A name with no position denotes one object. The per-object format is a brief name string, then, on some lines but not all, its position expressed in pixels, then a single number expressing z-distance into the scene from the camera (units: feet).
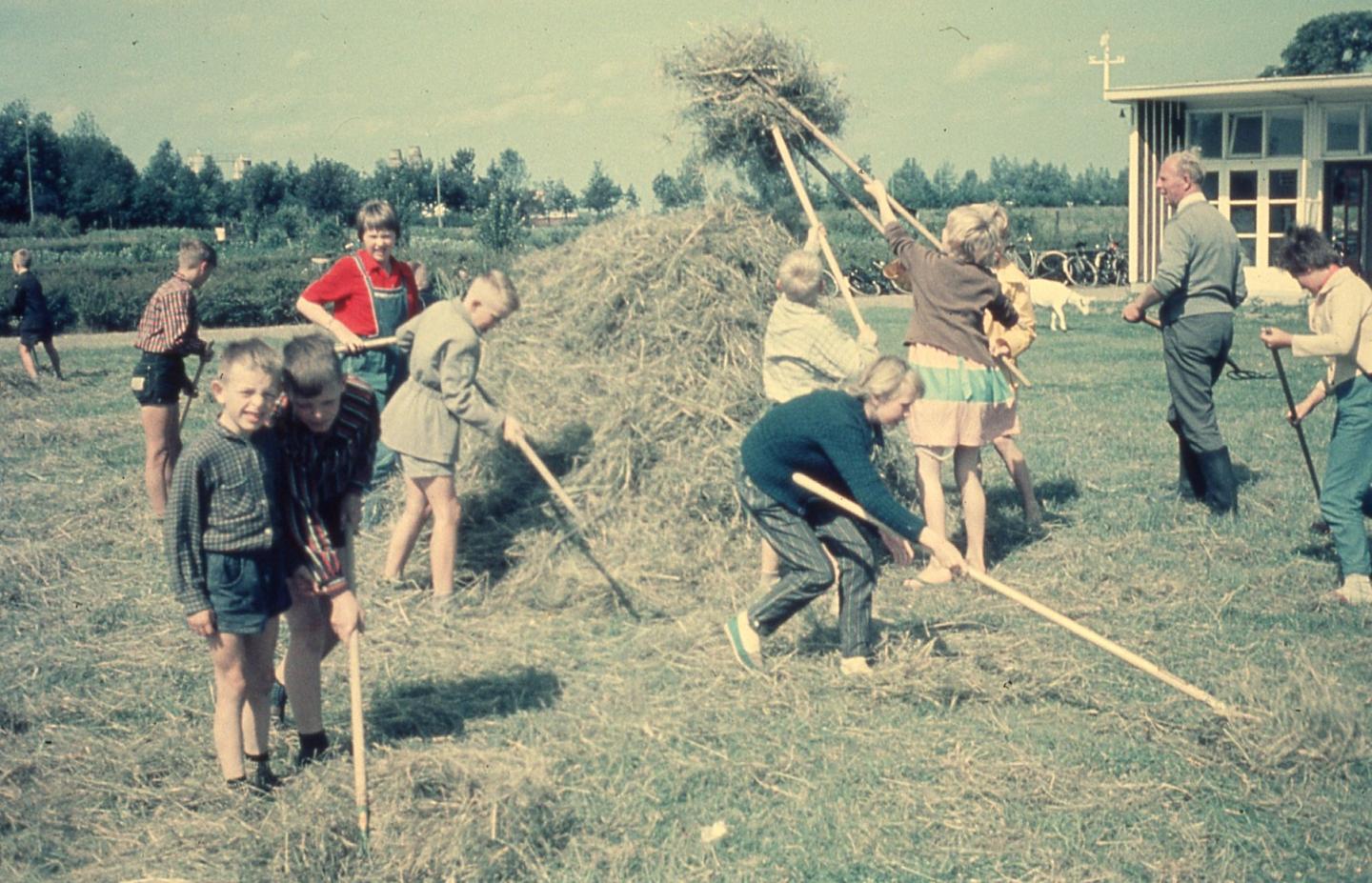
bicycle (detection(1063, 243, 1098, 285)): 100.68
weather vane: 82.38
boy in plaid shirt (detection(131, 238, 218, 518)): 26.50
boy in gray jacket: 19.52
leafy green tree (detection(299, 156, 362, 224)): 149.48
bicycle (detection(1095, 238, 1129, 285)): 100.78
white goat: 67.97
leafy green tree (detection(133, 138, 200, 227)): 172.55
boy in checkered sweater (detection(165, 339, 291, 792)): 12.98
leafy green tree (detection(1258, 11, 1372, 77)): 231.50
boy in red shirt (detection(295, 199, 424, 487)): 23.07
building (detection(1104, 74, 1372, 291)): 76.38
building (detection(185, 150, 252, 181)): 176.55
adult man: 25.02
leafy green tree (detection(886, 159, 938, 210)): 177.06
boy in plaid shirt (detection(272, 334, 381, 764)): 13.70
